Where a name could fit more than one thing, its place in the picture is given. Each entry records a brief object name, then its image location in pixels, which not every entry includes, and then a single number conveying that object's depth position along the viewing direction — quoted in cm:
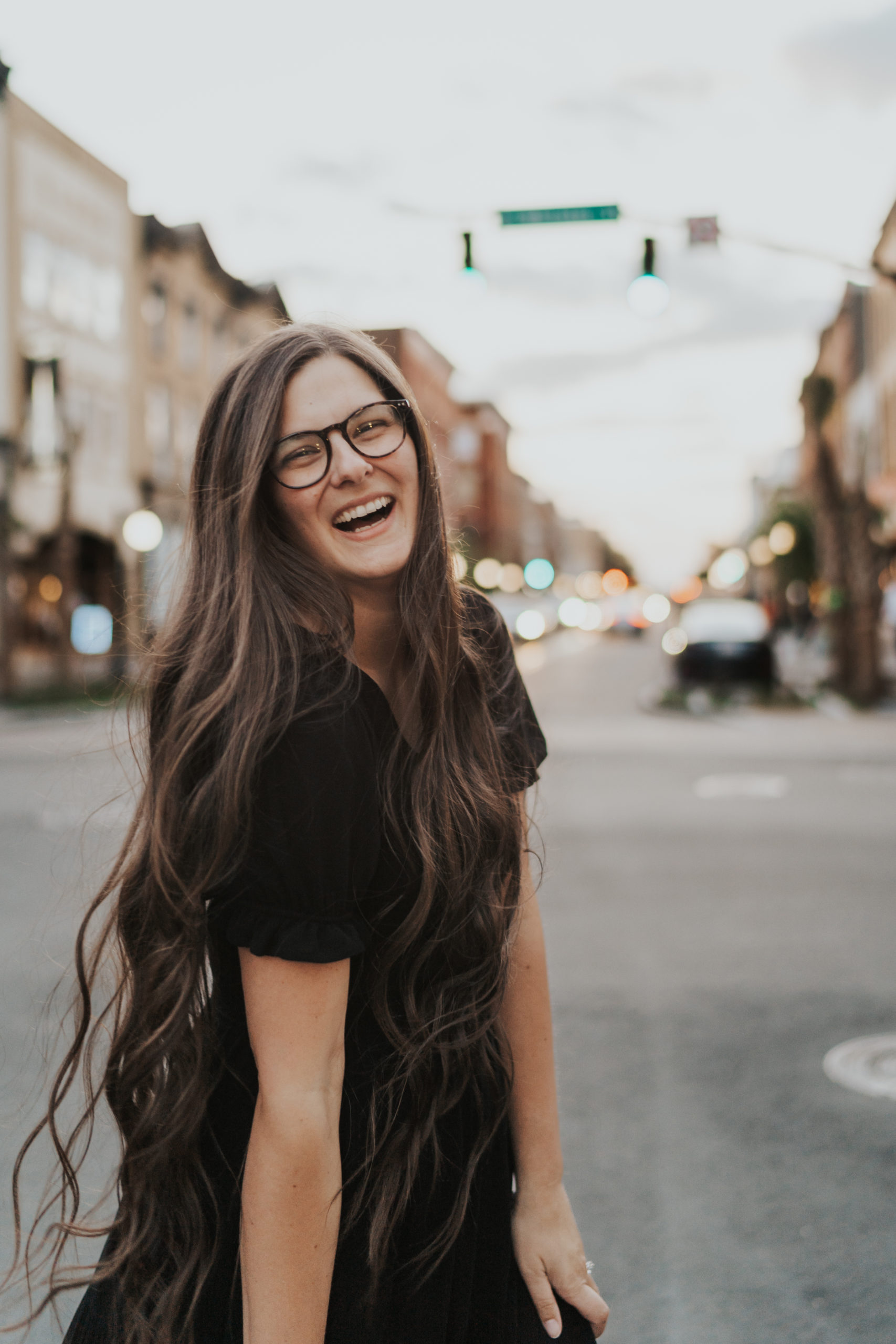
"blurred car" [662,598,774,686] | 2261
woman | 152
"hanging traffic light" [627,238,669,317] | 1344
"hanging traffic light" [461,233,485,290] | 1368
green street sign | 1231
